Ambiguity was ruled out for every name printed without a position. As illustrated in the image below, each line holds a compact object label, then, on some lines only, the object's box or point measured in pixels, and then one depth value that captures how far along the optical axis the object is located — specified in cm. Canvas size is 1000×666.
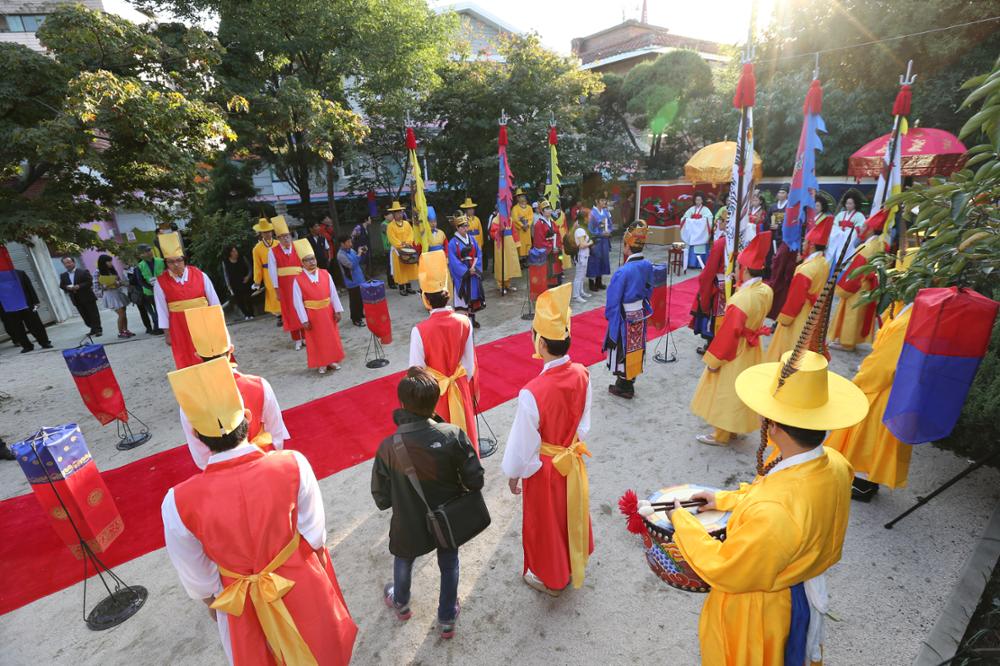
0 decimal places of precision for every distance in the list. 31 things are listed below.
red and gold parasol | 855
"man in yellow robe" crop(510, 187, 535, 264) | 1189
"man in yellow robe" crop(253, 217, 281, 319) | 772
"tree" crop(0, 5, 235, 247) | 499
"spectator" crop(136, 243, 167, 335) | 919
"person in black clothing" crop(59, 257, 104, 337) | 895
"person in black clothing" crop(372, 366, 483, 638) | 240
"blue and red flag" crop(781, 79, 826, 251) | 503
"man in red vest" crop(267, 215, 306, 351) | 695
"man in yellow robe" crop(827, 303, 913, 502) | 350
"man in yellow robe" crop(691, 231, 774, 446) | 434
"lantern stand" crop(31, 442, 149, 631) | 321
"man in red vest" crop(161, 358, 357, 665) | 196
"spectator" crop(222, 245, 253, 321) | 973
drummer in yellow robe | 171
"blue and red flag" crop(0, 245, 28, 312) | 774
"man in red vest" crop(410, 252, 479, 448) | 394
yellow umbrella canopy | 1047
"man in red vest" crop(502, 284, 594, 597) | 278
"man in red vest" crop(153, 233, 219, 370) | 575
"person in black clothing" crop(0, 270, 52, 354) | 855
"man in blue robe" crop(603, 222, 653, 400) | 530
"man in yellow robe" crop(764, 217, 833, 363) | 547
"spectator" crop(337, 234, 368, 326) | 860
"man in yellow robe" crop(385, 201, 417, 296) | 1052
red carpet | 375
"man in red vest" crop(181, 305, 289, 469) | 315
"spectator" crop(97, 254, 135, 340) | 906
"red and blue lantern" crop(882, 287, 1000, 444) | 286
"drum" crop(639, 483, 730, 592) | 208
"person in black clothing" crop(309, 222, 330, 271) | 993
